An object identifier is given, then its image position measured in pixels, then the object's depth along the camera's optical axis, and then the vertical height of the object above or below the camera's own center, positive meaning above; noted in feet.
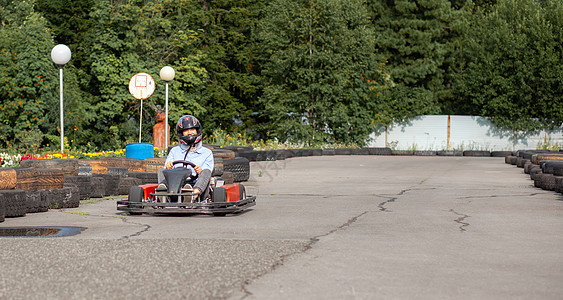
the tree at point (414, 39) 178.70 +24.92
